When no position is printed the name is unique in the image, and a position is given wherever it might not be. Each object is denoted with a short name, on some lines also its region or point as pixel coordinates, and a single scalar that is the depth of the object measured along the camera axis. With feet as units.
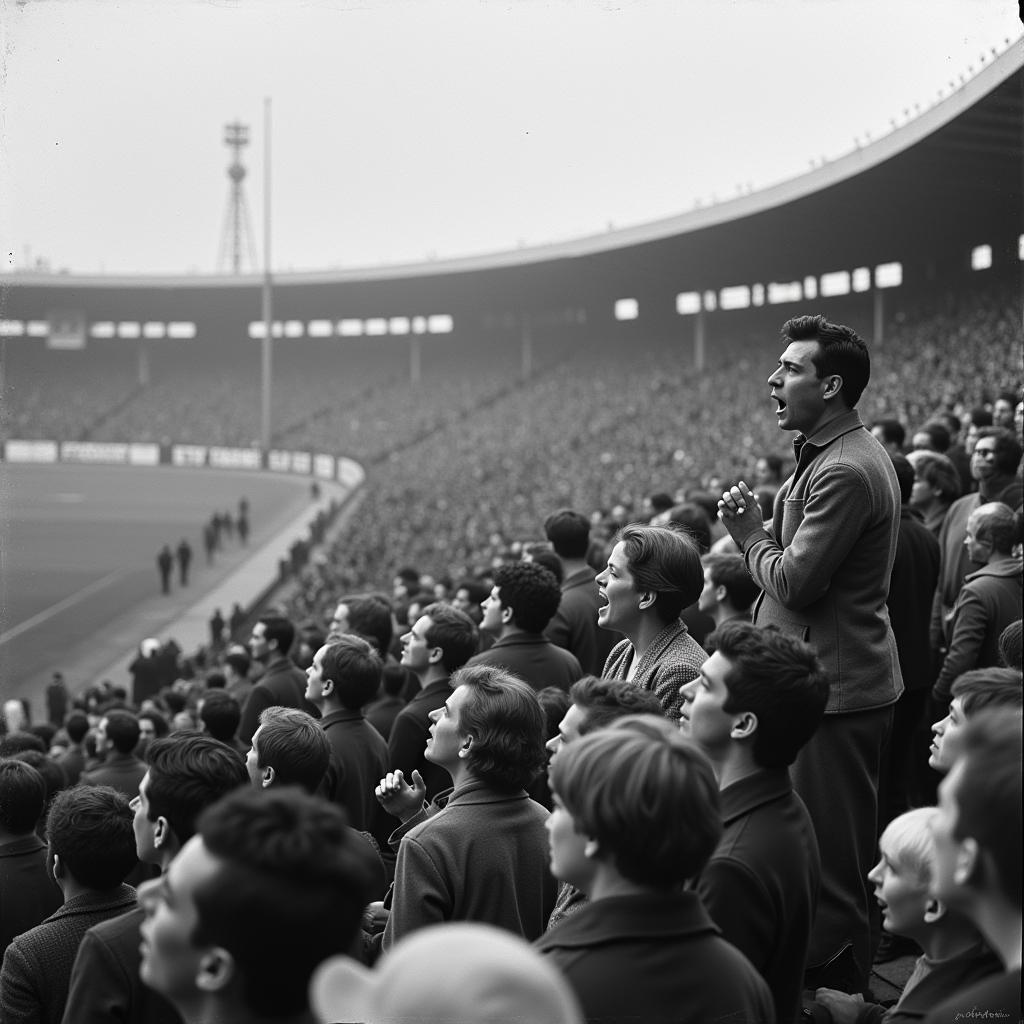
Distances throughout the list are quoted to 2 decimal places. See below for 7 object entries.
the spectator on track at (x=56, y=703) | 59.16
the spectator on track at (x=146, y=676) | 56.29
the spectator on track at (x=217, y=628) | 75.77
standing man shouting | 13.05
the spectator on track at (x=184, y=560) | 104.94
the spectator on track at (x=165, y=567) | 101.91
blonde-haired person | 8.87
